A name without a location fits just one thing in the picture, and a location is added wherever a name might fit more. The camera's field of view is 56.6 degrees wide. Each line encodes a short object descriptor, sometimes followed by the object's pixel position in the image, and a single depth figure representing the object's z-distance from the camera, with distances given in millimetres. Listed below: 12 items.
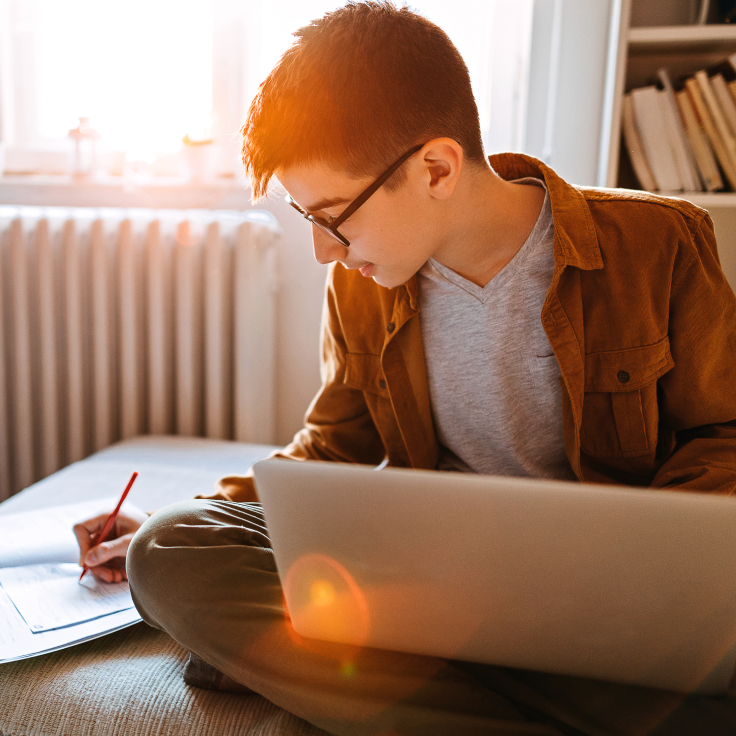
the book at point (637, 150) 1370
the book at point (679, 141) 1329
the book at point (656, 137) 1339
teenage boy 645
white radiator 1630
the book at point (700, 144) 1325
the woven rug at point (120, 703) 699
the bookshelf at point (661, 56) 1306
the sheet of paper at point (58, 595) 827
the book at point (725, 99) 1298
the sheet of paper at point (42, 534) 983
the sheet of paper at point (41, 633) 760
